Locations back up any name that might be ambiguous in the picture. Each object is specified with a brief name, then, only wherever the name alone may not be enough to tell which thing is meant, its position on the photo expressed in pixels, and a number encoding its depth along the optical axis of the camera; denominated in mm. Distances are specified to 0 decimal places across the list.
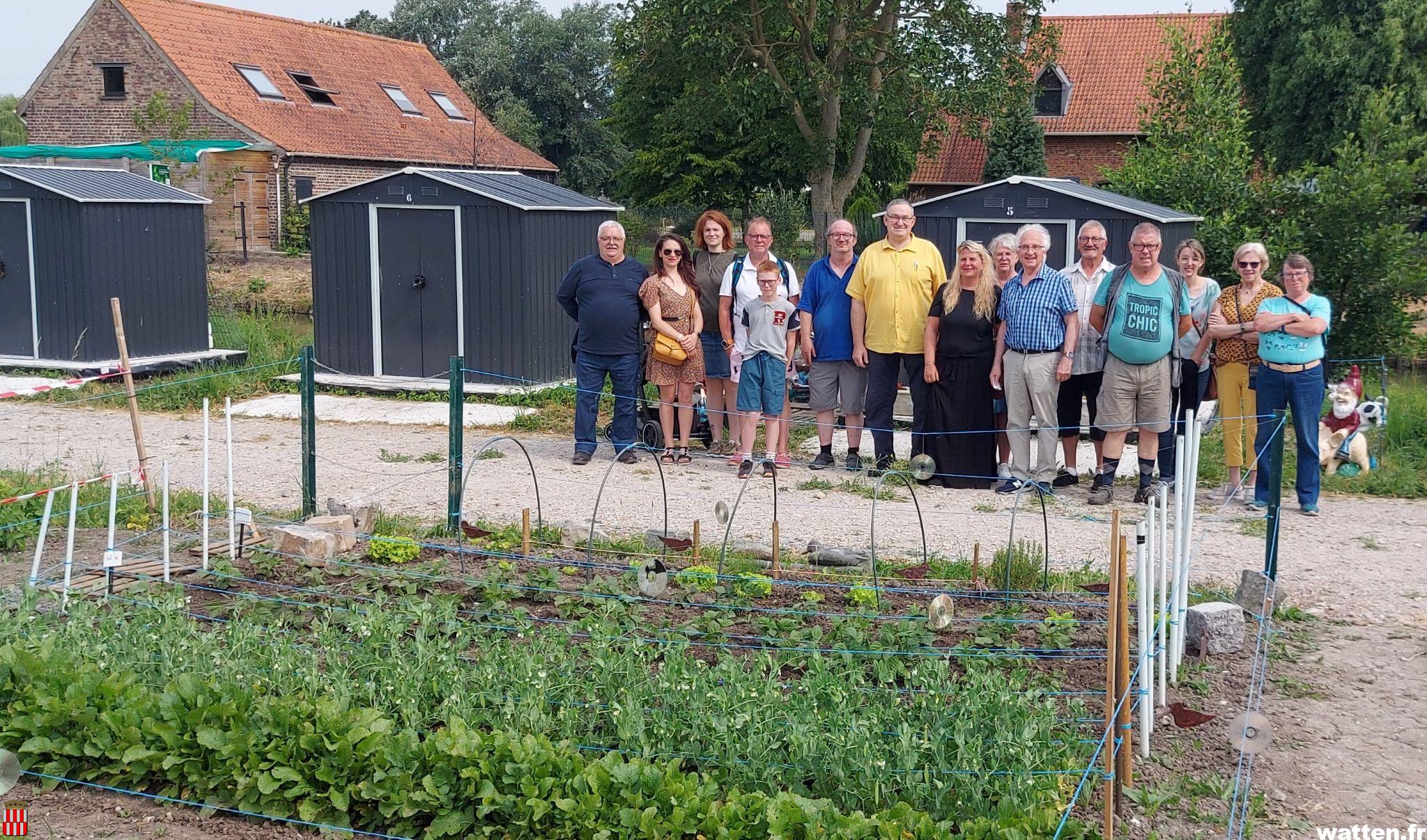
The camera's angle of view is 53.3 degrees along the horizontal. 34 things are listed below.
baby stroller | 11070
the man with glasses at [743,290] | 10344
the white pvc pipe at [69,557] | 6493
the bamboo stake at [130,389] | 8602
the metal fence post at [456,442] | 8391
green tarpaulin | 30094
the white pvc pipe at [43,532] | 6700
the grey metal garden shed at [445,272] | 13898
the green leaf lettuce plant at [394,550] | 7621
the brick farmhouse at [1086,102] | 39594
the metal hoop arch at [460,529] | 7680
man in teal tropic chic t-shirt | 9297
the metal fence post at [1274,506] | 7105
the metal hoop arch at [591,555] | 7277
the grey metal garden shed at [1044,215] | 12211
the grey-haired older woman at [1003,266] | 10000
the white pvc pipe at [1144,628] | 4871
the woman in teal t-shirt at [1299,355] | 9047
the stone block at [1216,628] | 6301
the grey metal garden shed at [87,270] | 15188
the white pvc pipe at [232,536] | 7470
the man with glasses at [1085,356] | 9680
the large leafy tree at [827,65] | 27188
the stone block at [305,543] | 7656
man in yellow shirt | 10133
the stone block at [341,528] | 7824
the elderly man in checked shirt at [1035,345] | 9461
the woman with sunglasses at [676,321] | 10680
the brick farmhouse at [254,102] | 32562
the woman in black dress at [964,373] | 9914
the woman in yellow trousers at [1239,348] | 9453
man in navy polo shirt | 10742
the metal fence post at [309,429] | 8758
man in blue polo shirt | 10359
